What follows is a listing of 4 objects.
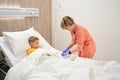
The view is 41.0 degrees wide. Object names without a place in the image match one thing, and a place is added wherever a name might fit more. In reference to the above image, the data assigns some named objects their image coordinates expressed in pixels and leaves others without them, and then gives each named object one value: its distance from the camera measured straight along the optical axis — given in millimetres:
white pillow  2477
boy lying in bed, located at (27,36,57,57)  2482
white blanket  1621
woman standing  2373
